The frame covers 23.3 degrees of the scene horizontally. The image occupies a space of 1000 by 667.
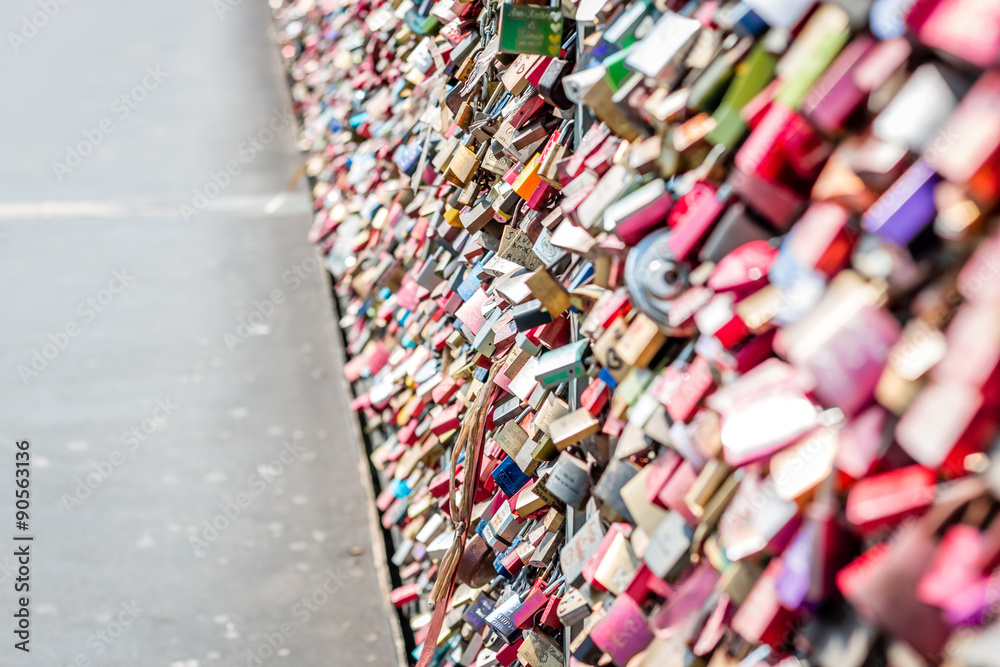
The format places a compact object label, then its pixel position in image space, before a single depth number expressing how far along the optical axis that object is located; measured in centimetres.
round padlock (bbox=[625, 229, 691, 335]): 161
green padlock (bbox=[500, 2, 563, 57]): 187
